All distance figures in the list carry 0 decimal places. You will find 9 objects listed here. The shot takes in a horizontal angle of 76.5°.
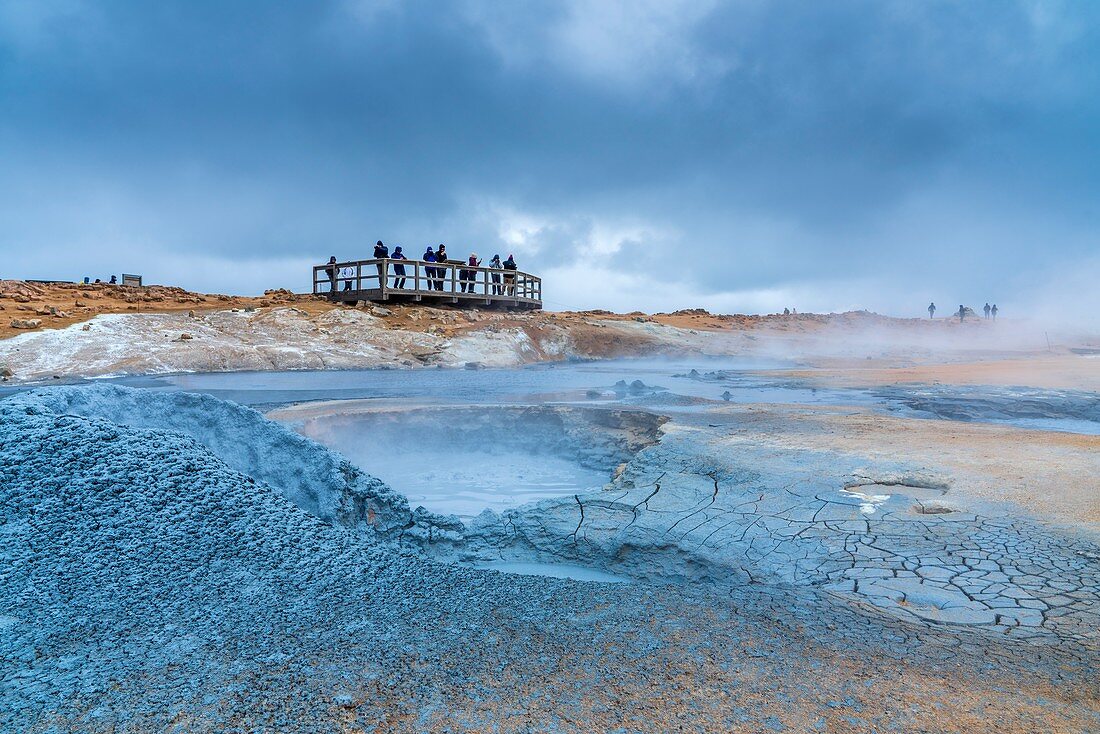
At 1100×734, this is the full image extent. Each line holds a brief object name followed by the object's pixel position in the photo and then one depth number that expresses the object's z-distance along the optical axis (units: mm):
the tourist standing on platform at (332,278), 27141
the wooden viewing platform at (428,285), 26062
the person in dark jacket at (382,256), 25859
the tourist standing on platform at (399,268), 26266
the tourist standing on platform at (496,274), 29684
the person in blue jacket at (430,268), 27234
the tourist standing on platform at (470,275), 28302
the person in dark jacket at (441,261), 27297
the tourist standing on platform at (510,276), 29988
